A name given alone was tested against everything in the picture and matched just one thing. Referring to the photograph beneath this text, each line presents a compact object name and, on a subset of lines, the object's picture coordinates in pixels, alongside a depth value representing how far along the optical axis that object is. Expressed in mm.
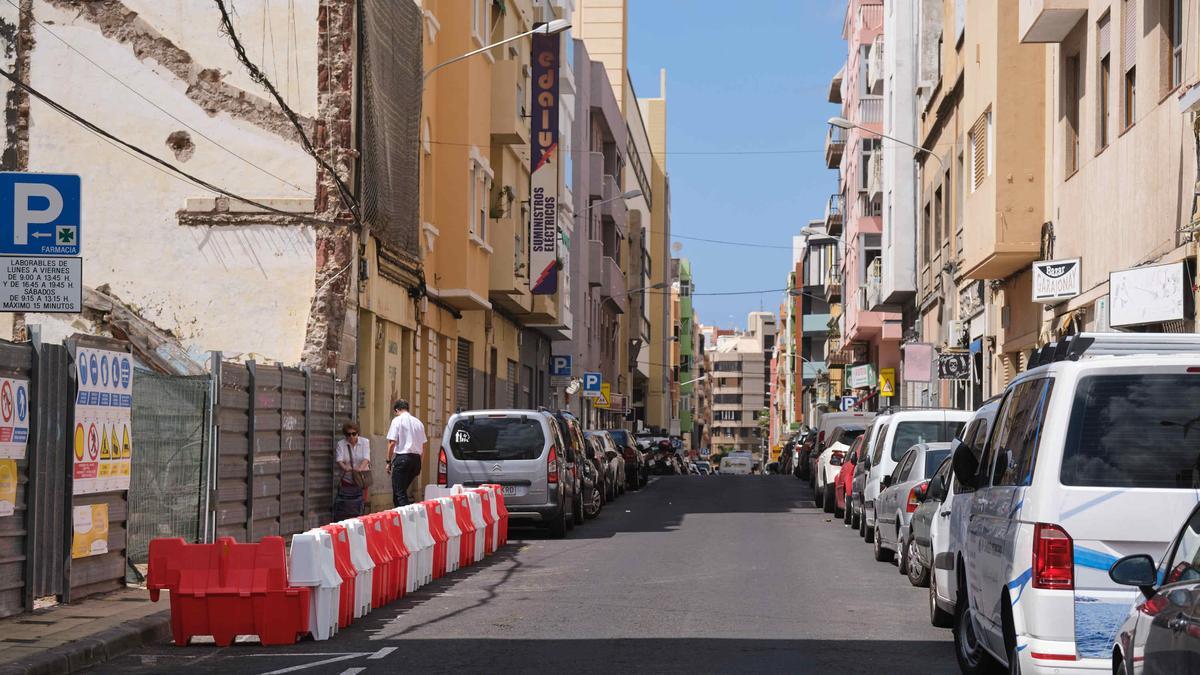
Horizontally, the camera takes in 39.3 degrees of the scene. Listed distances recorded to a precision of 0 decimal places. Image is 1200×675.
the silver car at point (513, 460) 23625
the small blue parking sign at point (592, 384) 57375
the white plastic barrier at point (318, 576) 11977
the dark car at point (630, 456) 43438
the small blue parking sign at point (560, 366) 55125
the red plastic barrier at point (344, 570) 12641
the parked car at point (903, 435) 22078
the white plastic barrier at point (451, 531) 17391
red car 26875
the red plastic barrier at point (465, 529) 18297
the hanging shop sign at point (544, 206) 41844
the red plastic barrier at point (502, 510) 21375
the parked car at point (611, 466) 35188
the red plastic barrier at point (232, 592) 11961
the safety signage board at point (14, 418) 12492
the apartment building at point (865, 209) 55312
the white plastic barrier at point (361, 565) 13125
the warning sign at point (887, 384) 48719
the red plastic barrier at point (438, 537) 16812
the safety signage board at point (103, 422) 13984
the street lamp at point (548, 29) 29422
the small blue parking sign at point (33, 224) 11844
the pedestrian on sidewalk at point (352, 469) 21859
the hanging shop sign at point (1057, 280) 24422
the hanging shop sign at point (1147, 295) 17891
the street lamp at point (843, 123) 39666
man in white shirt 23359
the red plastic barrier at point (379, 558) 13906
